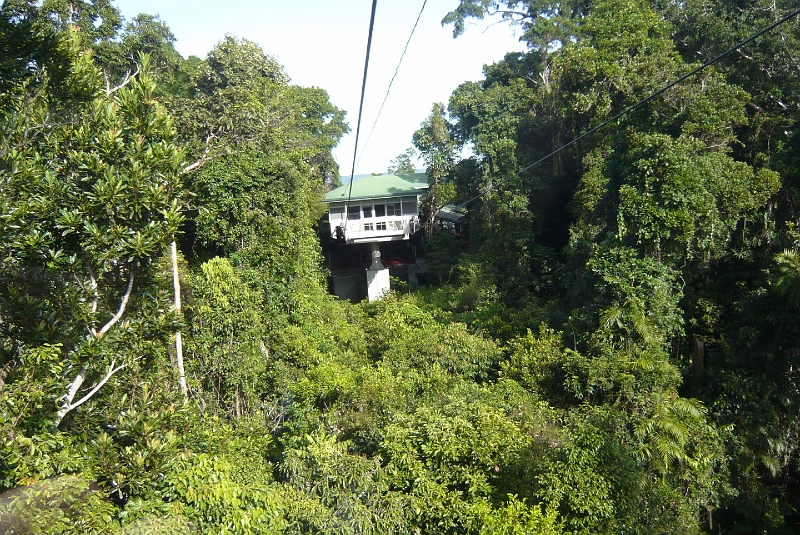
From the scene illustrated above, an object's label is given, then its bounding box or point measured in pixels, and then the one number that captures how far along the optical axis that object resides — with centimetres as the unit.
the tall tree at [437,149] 2108
